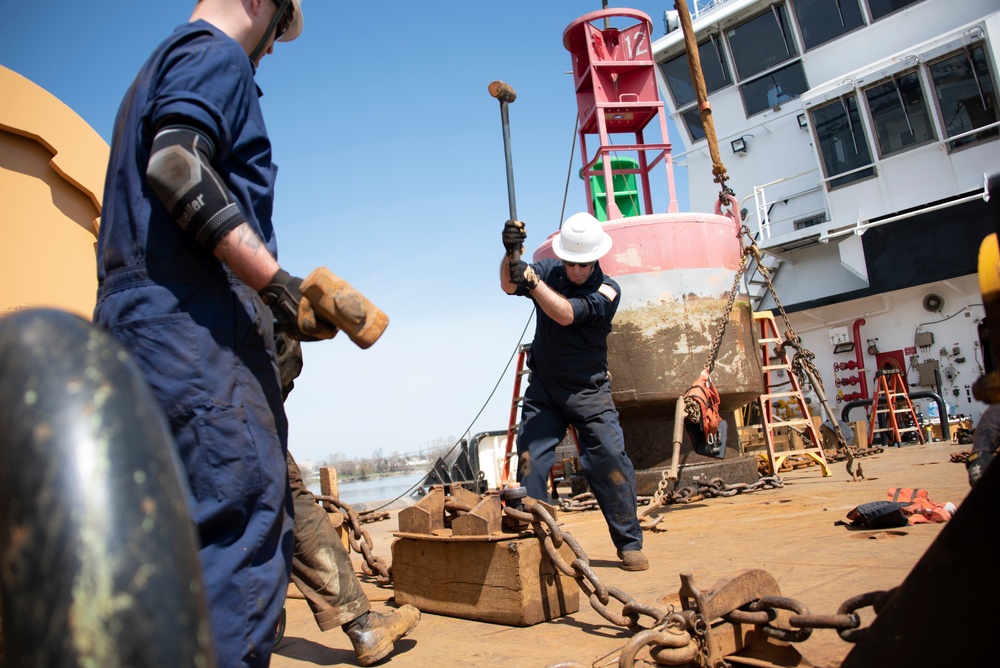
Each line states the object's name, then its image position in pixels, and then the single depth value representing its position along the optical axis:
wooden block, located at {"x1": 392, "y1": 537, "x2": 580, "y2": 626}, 2.76
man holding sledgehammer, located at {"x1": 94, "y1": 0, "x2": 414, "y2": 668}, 1.46
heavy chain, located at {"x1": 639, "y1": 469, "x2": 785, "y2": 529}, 6.29
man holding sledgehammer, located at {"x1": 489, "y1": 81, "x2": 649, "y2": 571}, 3.68
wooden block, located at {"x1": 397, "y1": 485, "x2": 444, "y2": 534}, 3.20
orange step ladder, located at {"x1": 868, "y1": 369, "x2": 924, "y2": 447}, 12.77
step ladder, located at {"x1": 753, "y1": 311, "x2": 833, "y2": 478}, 7.46
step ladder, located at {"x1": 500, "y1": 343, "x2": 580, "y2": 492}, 8.69
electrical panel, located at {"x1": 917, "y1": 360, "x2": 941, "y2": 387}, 16.53
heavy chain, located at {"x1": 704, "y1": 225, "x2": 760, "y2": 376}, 6.39
